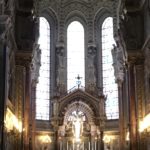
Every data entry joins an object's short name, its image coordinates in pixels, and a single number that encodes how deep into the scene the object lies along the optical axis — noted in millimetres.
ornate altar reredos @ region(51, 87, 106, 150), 26414
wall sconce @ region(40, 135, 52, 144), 26838
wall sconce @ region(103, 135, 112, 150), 27151
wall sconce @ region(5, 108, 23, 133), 15920
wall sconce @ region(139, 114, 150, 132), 18195
